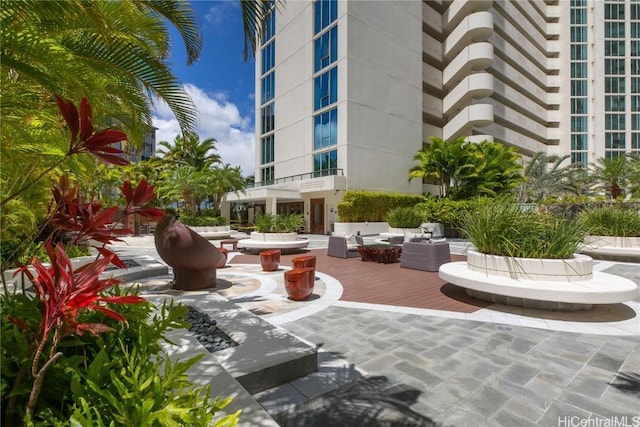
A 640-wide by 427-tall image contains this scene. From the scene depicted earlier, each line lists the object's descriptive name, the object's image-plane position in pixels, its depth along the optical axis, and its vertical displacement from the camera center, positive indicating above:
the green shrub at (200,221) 21.84 -0.42
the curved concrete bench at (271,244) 12.70 -1.22
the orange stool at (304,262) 7.19 -1.09
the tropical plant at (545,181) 29.26 +3.46
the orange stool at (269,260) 8.86 -1.29
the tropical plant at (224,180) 26.64 +3.02
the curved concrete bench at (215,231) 20.42 -1.14
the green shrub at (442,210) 21.94 +0.36
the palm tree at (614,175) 29.86 +4.04
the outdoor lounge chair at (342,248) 11.65 -1.25
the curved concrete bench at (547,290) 4.55 -1.16
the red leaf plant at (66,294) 1.23 -0.32
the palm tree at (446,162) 23.16 +4.00
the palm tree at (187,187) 25.31 +2.30
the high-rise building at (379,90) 24.91 +11.66
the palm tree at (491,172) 23.53 +3.30
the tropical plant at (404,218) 20.66 -0.21
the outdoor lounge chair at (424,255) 8.64 -1.16
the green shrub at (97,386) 1.28 -0.79
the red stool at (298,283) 5.75 -1.27
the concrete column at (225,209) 33.31 +0.66
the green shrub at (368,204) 23.48 +0.84
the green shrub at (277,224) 13.66 -0.42
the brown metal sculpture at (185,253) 5.94 -0.75
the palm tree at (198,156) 34.62 +6.81
